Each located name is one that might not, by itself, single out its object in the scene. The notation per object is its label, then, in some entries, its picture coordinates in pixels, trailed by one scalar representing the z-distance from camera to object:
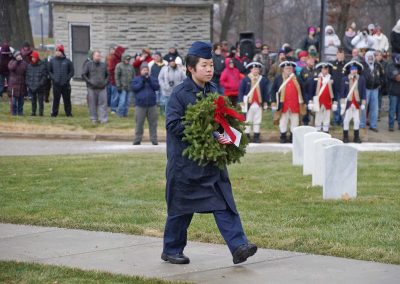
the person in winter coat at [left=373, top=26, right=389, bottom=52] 29.20
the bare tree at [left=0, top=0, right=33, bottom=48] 34.28
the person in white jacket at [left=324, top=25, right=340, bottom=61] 28.69
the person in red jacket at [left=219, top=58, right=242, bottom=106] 24.59
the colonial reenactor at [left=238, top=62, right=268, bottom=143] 22.61
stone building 29.30
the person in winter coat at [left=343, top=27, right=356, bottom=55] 30.30
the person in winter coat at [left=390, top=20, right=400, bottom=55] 26.36
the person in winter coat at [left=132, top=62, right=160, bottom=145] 20.11
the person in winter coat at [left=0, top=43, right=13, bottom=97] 28.33
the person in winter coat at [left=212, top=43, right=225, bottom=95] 26.64
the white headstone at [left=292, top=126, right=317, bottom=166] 15.17
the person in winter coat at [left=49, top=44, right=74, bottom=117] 25.70
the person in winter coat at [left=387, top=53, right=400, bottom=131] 24.39
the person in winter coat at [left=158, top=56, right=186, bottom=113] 25.58
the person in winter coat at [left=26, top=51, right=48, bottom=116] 26.17
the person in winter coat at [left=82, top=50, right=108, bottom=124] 24.41
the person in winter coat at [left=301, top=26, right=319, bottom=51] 28.74
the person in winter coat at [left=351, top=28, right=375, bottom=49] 29.06
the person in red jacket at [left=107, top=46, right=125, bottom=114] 27.48
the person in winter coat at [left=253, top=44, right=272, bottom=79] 27.78
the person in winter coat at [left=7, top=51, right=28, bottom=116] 26.39
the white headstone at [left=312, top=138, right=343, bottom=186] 12.48
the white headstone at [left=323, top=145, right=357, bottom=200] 11.27
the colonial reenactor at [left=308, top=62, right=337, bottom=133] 22.58
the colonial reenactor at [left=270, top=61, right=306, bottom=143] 22.47
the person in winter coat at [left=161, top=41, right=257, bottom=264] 8.01
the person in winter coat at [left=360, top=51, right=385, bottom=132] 24.12
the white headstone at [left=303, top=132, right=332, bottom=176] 13.72
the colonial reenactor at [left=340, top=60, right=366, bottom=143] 22.44
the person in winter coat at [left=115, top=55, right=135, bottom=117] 26.50
